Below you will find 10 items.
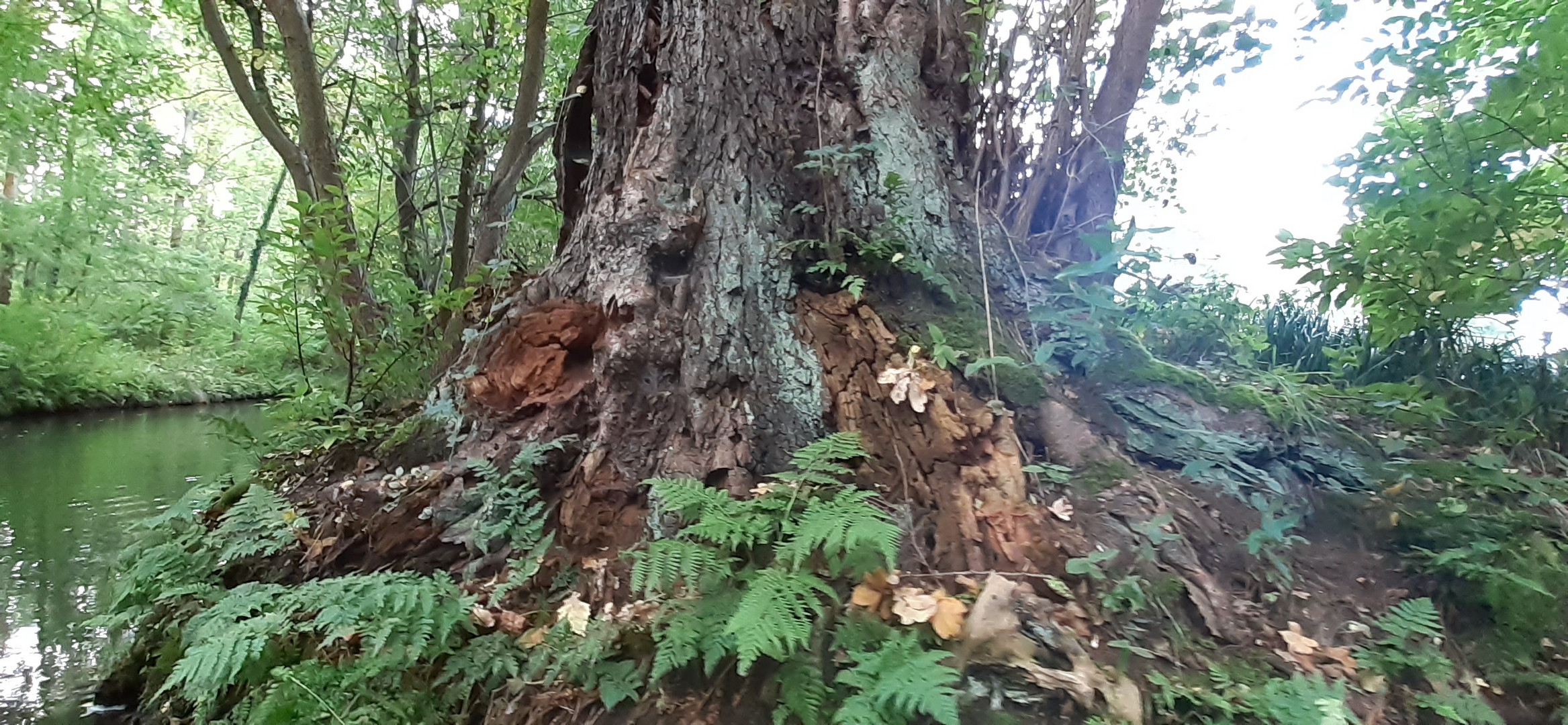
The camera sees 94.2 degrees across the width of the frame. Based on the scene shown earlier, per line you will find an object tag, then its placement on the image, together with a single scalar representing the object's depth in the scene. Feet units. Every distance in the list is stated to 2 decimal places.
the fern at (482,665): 6.47
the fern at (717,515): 6.04
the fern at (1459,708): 5.20
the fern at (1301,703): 4.79
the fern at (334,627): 6.40
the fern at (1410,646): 5.58
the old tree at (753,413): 5.88
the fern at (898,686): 4.74
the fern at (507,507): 7.91
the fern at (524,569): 7.24
